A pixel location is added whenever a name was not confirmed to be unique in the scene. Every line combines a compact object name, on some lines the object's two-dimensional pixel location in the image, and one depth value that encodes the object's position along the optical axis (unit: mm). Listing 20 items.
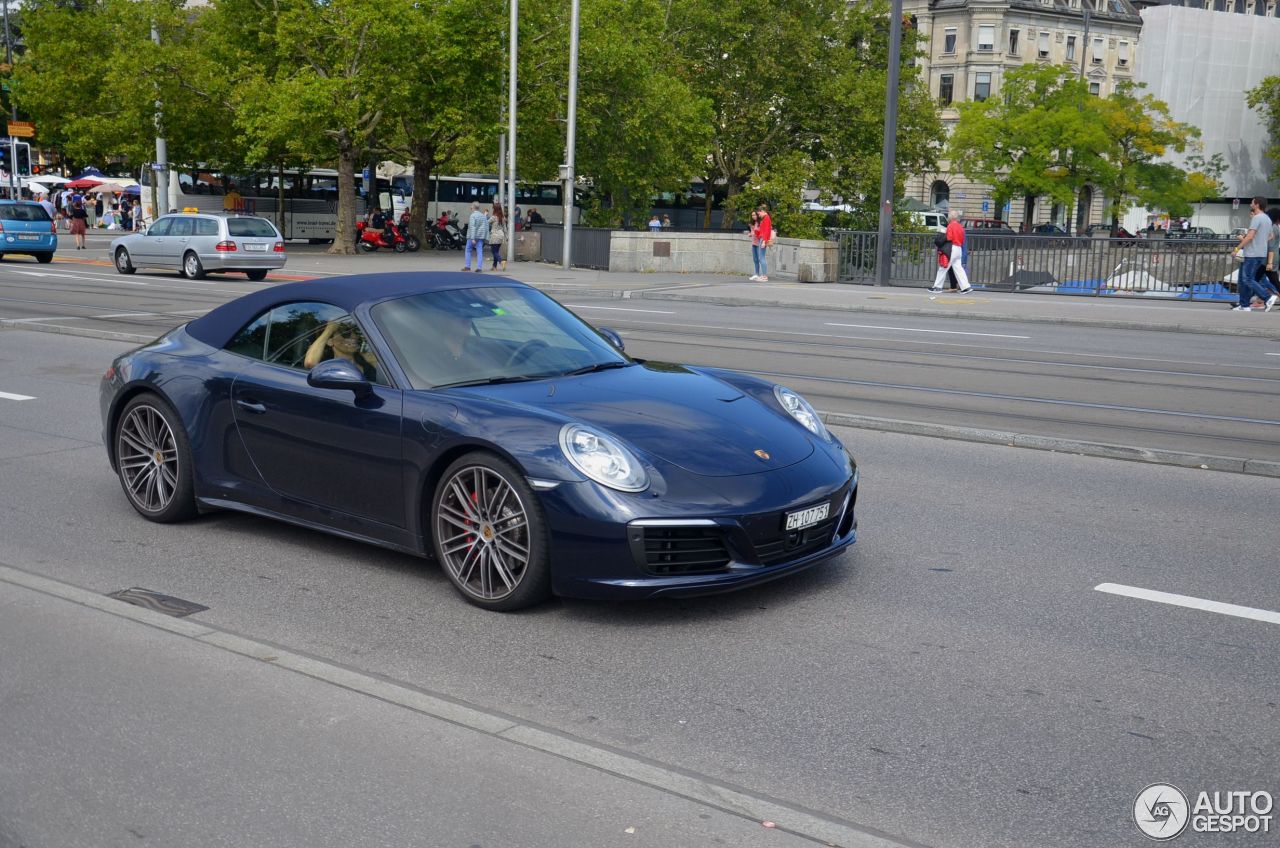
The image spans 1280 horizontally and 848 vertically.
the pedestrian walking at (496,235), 33844
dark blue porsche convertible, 5285
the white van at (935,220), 74256
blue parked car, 35031
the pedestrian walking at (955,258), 28056
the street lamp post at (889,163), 27706
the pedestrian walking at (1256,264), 22016
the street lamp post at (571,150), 35250
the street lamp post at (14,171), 52609
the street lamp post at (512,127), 35594
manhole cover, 5605
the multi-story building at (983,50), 95062
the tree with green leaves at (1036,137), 72188
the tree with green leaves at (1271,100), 80625
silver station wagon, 29547
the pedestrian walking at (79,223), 43875
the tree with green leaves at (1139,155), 73500
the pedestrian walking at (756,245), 31297
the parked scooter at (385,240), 47750
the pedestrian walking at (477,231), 33219
